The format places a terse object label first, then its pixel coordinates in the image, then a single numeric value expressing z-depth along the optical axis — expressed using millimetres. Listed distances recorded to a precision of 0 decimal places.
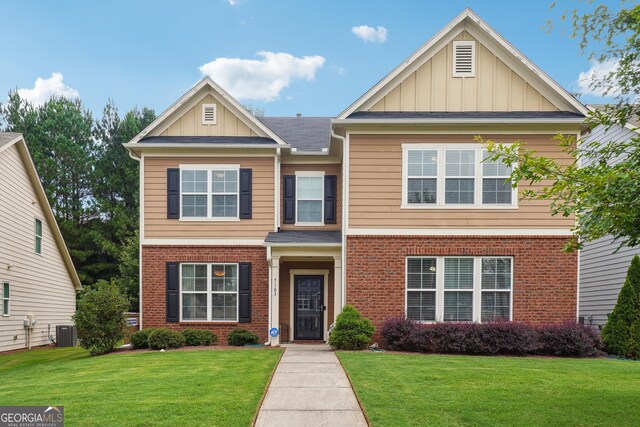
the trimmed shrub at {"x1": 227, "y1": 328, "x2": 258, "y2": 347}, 14461
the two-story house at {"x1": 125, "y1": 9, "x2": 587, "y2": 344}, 13391
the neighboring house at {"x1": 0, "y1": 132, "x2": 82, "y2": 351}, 17094
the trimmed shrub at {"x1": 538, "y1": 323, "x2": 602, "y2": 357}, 12461
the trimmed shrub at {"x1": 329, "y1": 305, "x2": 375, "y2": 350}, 12539
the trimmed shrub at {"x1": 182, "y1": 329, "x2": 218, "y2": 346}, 14477
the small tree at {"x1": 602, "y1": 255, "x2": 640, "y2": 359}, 12484
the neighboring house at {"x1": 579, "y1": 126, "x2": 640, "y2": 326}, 16766
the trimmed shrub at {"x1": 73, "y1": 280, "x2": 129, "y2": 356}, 13477
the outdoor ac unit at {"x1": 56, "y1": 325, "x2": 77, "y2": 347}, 19875
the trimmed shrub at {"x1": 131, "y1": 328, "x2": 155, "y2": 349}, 14117
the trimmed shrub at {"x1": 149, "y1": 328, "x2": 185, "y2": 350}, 13773
